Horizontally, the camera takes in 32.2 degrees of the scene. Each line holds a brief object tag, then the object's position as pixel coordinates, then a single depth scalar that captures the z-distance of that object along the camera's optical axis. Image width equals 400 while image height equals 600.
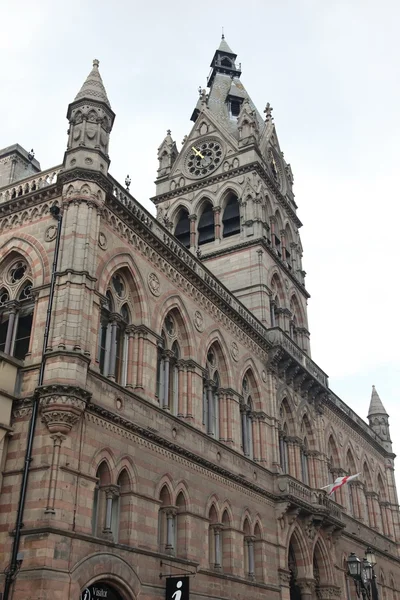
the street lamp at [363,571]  24.56
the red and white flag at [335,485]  35.62
